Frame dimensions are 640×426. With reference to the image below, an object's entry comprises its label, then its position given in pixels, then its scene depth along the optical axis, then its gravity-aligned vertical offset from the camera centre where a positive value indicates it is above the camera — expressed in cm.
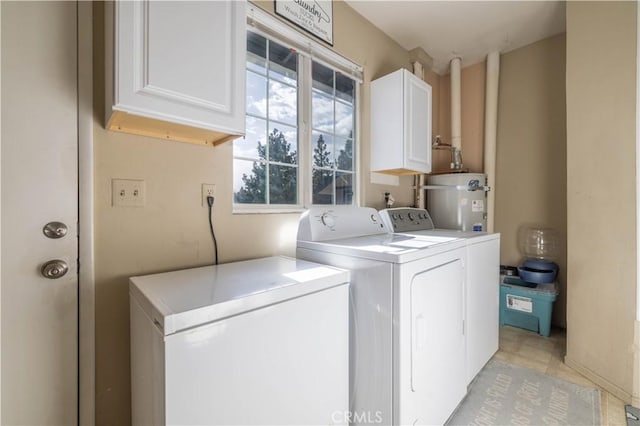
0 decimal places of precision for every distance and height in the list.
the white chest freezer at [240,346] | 80 -44
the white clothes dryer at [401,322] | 124 -52
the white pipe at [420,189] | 287 +22
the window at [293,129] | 173 +57
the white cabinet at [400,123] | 221 +70
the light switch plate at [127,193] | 119 +8
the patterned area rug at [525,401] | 158 -113
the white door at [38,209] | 100 +1
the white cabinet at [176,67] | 95 +52
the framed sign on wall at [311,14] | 181 +129
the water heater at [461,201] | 267 +10
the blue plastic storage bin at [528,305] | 247 -84
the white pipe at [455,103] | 305 +115
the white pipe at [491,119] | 289 +93
